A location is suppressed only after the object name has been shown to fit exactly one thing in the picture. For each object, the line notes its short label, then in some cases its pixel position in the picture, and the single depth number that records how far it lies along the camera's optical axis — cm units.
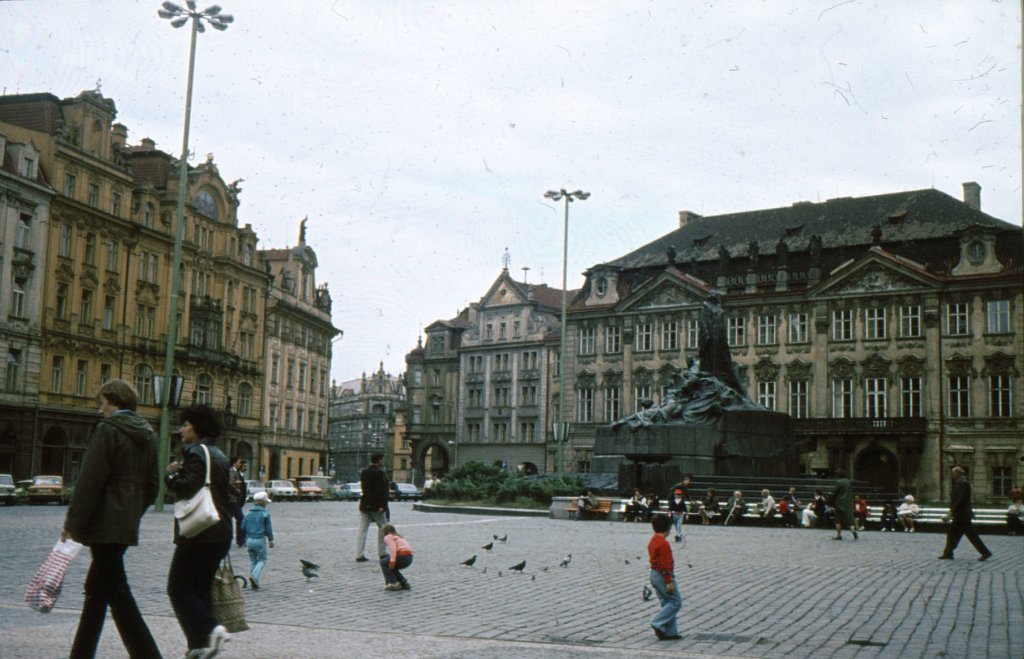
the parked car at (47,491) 4281
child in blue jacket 1281
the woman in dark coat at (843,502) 2523
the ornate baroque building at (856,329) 5797
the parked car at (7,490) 4138
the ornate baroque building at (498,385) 8294
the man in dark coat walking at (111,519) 682
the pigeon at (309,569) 1348
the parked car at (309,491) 6259
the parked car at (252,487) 5140
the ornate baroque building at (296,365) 7675
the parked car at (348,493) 6750
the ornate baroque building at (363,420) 16250
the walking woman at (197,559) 704
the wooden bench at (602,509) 3206
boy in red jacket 965
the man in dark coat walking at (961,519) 1881
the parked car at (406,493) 6962
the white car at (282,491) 6044
